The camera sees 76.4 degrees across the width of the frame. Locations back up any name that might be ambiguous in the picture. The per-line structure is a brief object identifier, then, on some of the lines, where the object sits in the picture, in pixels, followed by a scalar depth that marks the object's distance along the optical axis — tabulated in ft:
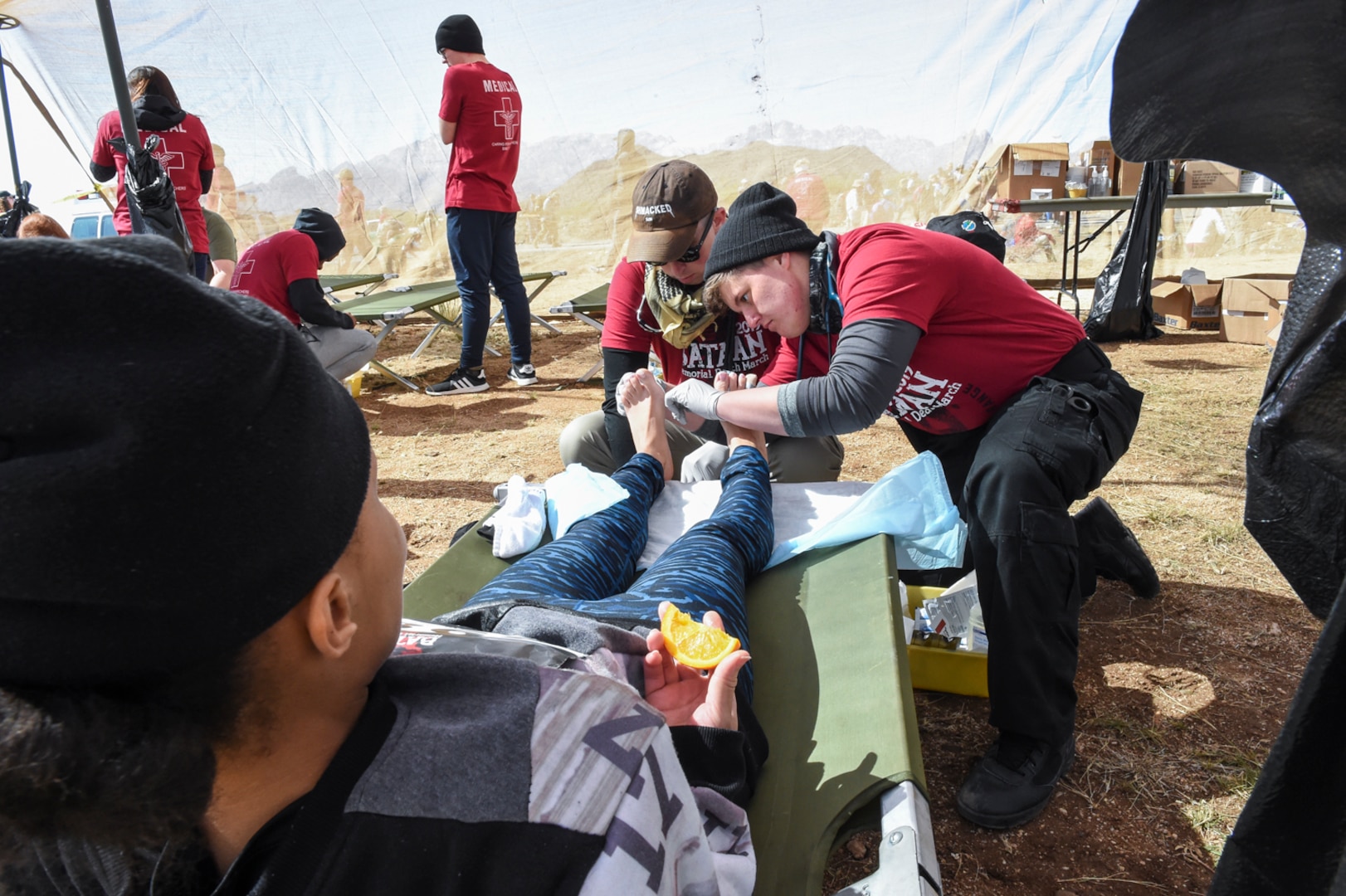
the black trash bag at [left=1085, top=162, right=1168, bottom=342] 18.92
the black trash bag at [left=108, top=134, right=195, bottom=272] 9.75
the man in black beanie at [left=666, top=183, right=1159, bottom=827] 5.81
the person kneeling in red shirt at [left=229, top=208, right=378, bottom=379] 14.94
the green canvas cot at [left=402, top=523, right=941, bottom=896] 4.35
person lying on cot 1.87
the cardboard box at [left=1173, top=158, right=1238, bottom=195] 21.42
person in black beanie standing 16.62
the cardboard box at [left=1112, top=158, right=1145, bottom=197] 21.45
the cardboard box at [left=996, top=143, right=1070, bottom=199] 21.61
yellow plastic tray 7.20
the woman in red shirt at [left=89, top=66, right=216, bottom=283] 13.91
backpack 13.46
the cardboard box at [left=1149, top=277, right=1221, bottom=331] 21.11
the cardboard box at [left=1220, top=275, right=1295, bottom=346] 19.24
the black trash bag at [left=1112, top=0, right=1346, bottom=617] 1.76
